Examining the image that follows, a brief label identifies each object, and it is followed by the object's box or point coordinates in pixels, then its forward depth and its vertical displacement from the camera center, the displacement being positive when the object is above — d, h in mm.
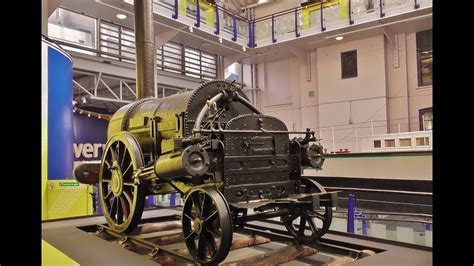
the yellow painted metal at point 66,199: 5324 -715
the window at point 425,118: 11732 +720
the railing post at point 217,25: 12365 +3816
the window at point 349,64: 13312 +2715
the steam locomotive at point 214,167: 3012 -188
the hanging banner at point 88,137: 10859 +305
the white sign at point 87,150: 10727 -61
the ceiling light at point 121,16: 10508 +3575
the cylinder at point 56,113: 5375 +524
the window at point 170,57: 12227 +2899
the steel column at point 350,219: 4784 -945
